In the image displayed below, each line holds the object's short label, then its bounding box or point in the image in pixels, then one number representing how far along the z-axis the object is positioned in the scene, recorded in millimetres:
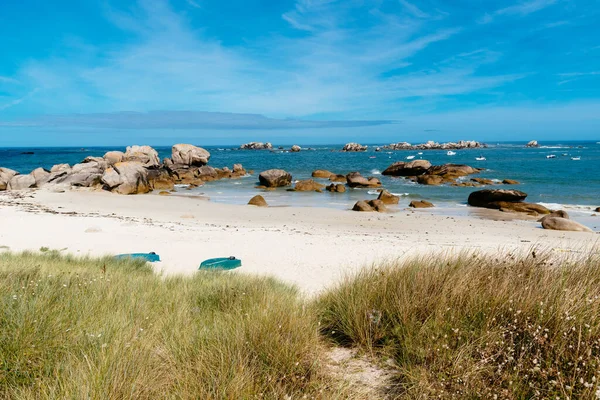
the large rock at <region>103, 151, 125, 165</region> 42150
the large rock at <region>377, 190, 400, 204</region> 25766
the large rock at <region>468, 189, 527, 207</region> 23328
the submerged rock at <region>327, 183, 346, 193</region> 32556
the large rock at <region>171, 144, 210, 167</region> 47469
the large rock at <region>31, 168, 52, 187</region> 31320
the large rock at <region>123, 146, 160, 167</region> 46938
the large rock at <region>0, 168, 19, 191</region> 29606
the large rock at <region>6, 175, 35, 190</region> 30297
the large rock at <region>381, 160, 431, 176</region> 46300
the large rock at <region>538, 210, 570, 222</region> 18922
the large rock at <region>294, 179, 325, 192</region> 33844
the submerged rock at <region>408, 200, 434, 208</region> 24125
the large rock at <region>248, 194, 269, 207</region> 25094
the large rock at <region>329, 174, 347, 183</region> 40575
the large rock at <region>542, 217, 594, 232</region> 16266
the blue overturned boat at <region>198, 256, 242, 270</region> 8916
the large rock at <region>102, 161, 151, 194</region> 30156
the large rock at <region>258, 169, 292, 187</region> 36219
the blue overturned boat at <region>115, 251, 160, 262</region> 9009
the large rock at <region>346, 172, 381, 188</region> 35406
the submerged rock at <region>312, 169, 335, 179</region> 44469
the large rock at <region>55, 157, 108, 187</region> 31359
